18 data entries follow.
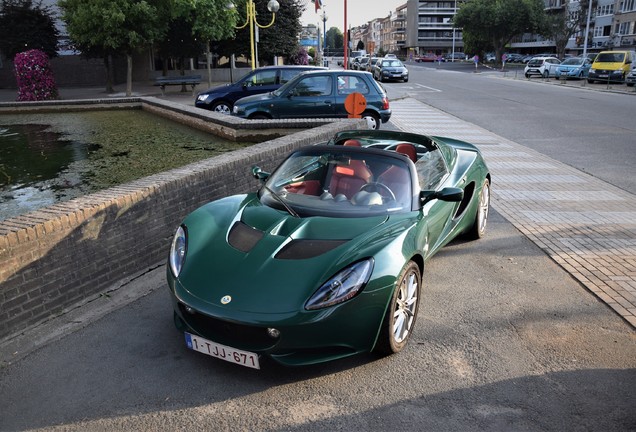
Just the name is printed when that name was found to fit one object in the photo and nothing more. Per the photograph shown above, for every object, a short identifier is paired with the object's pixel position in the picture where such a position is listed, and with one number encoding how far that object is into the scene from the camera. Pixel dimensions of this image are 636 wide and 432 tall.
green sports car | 3.40
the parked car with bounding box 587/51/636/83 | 35.41
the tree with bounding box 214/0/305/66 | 35.75
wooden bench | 26.33
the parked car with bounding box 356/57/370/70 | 54.39
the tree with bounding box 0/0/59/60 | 28.19
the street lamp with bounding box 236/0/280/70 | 24.44
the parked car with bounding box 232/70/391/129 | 13.27
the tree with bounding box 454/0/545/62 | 75.25
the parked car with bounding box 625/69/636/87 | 32.84
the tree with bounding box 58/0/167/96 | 22.58
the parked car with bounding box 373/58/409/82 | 38.78
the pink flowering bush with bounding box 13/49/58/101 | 20.95
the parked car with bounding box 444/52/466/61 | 114.06
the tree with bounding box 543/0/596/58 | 73.31
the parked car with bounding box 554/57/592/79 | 41.97
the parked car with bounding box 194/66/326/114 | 16.50
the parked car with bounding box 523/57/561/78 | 45.88
